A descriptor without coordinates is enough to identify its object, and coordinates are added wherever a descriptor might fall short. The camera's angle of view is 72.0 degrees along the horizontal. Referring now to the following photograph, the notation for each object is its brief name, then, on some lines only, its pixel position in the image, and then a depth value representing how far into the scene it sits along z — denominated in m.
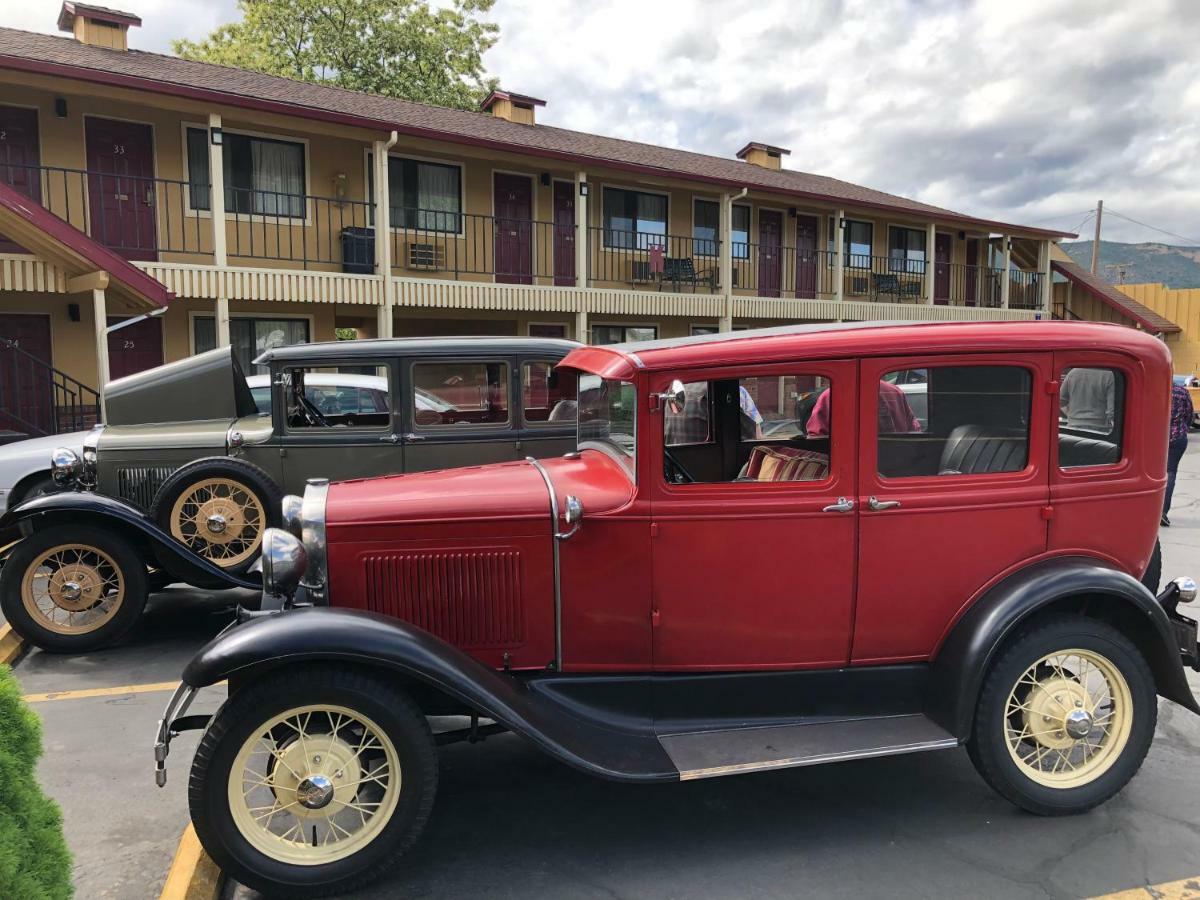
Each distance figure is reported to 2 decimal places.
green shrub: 1.86
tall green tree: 26.84
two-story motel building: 12.45
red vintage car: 3.22
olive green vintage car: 5.42
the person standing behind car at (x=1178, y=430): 8.70
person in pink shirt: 3.33
